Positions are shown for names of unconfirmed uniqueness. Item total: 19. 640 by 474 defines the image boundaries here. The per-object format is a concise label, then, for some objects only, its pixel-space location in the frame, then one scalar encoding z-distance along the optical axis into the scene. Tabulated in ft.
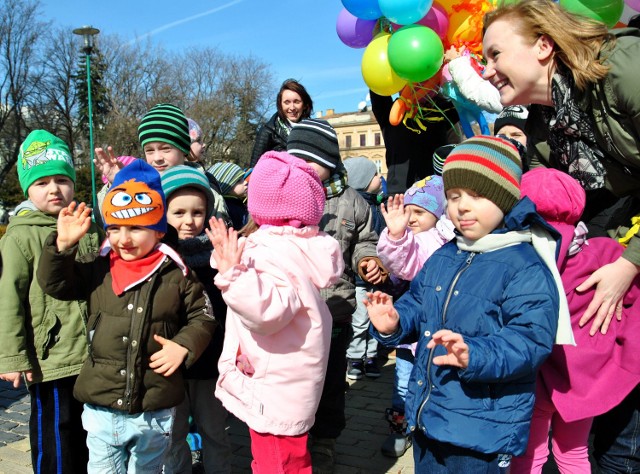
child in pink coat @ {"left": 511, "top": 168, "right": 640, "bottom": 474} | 7.45
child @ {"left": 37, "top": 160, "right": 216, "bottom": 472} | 8.21
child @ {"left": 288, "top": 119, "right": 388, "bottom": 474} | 10.54
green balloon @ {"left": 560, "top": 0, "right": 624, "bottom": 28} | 10.08
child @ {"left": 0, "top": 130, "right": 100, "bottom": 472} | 8.78
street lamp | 52.26
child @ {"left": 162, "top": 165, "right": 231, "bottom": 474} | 10.12
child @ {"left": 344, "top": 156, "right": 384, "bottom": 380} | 17.85
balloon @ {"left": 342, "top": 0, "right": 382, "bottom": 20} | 14.62
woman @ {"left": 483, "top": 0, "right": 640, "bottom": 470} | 6.47
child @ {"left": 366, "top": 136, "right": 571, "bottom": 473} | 6.25
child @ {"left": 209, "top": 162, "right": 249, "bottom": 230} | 14.43
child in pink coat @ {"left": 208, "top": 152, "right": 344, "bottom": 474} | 7.65
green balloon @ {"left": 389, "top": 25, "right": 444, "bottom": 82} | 13.44
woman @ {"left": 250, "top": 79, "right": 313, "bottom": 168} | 15.20
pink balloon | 14.70
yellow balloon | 14.78
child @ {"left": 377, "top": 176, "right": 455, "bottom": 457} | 9.34
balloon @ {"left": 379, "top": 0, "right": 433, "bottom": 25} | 13.62
